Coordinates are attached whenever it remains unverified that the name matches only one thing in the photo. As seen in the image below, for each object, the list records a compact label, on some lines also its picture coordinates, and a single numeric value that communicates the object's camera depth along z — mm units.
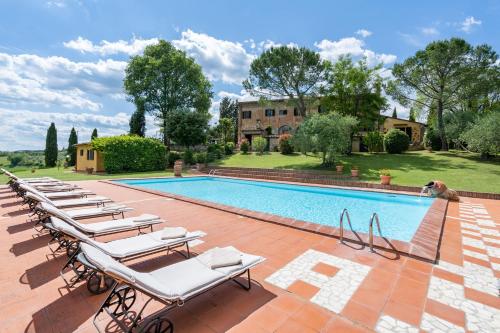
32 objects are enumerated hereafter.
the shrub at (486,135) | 15188
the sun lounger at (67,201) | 5439
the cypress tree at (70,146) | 30162
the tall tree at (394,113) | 41259
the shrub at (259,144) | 27203
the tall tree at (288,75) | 22297
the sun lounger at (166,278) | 2123
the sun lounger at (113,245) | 2998
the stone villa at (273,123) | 31484
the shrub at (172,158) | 24984
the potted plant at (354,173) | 14963
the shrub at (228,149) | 28269
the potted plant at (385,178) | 12562
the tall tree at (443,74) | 19250
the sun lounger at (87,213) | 3998
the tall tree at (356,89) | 22516
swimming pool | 7567
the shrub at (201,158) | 23609
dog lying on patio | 9773
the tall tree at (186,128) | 25719
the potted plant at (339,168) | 16312
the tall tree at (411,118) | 33025
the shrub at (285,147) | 25641
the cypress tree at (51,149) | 32297
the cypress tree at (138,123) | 33656
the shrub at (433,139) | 23219
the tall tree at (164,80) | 30250
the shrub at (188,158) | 24047
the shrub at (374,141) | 24172
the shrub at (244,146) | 28219
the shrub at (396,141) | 22609
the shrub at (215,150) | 26000
